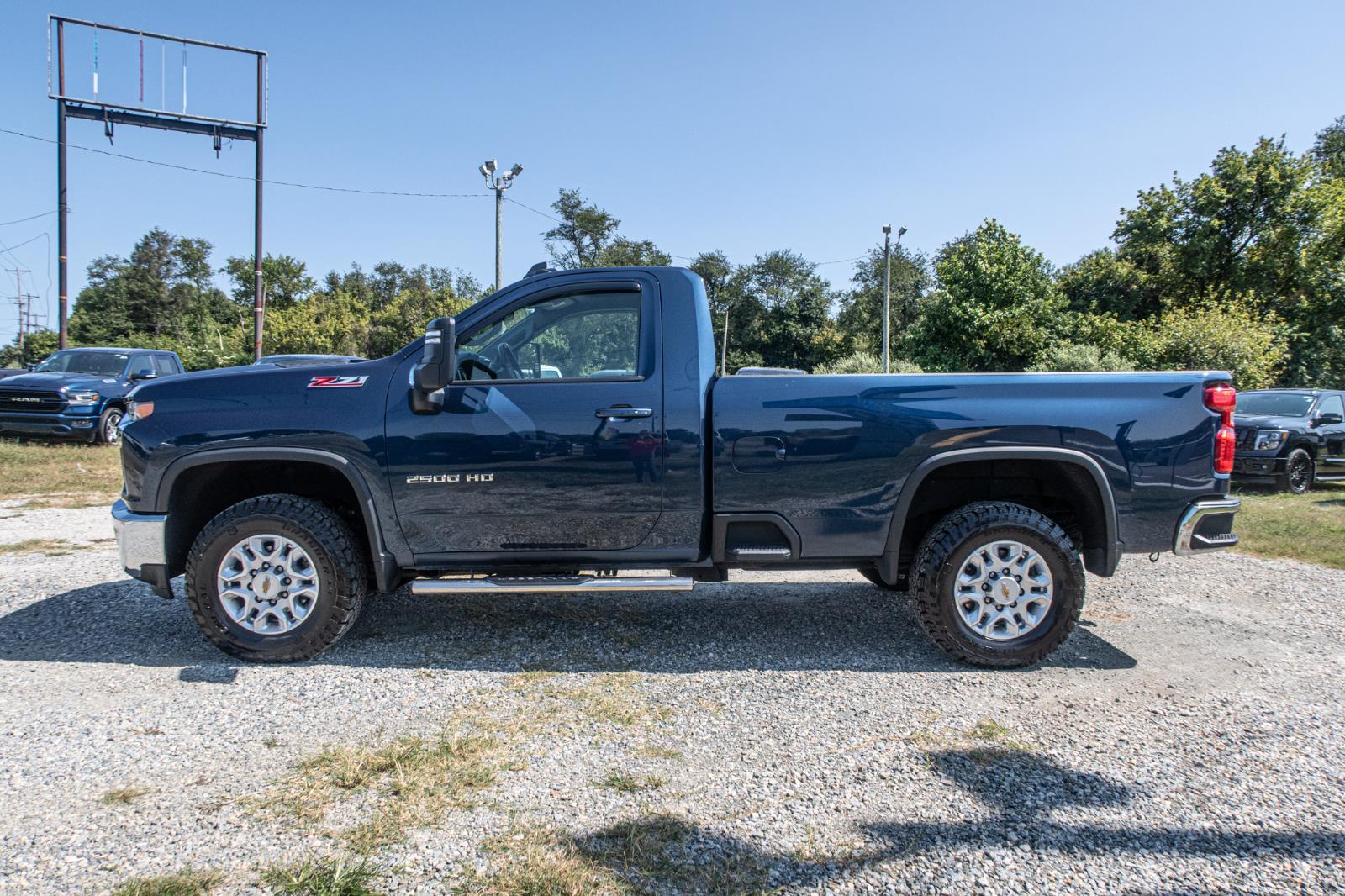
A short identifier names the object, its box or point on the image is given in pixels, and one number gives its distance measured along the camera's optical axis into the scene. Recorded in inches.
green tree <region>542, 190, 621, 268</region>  2363.4
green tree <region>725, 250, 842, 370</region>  2522.1
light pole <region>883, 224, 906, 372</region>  1267.2
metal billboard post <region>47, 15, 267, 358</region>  842.2
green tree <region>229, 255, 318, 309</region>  2947.8
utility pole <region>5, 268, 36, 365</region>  2984.7
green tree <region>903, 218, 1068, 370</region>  1248.8
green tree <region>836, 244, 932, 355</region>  2438.5
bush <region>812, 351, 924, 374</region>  1214.9
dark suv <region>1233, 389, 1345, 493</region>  432.5
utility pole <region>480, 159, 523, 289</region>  830.5
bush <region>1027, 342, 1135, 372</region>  926.4
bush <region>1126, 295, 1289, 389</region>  869.8
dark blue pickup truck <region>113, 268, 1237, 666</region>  155.4
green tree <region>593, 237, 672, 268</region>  2333.9
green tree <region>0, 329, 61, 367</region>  2657.7
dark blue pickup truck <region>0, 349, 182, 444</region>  540.7
